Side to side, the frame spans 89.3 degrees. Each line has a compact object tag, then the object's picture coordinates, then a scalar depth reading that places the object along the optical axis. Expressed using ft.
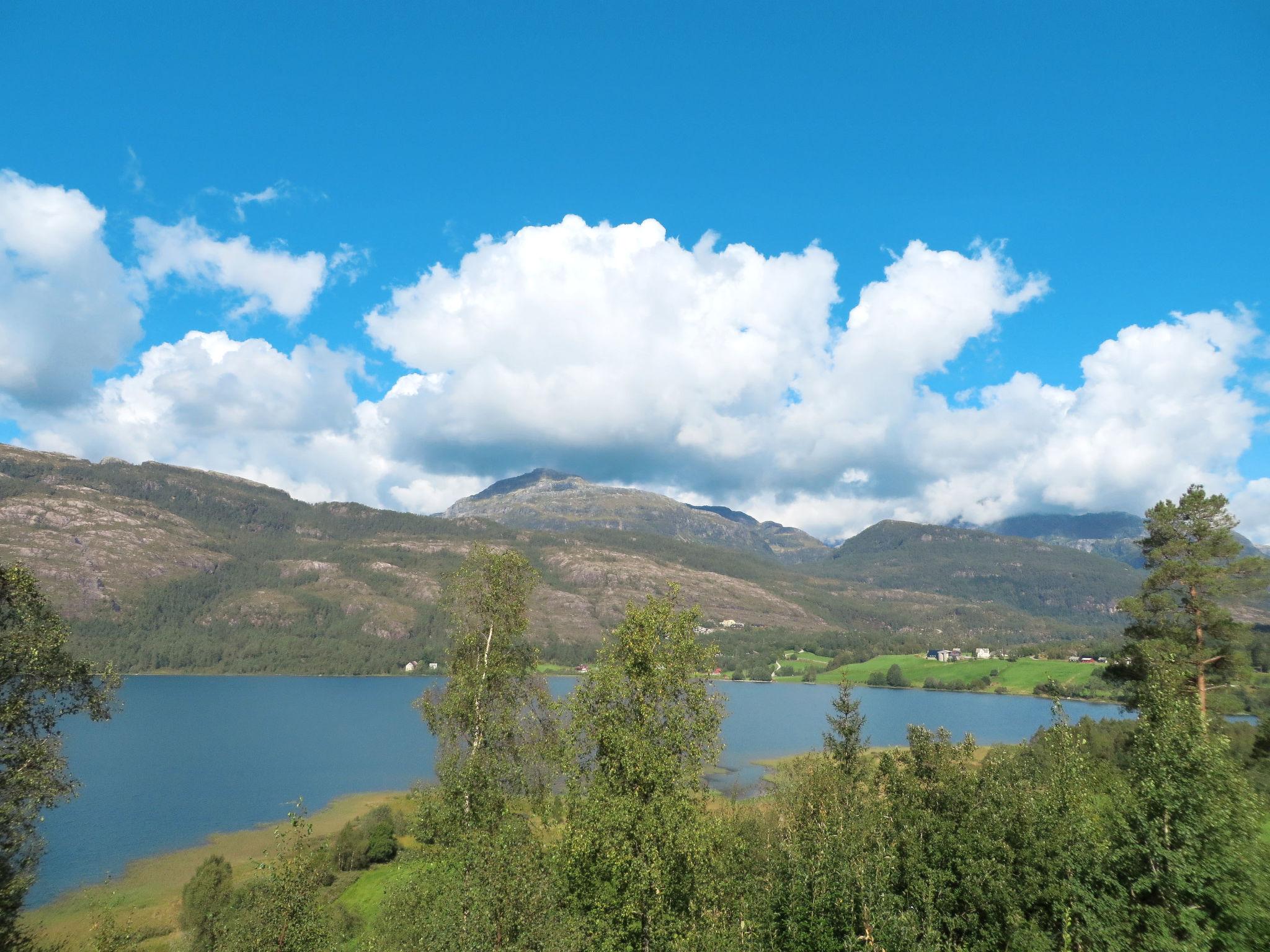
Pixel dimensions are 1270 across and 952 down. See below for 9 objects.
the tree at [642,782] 76.74
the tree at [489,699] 94.84
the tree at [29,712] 76.43
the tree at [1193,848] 74.74
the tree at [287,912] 80.18
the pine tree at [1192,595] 142.72
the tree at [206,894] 171.94
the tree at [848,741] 178.29
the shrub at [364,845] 219.20
